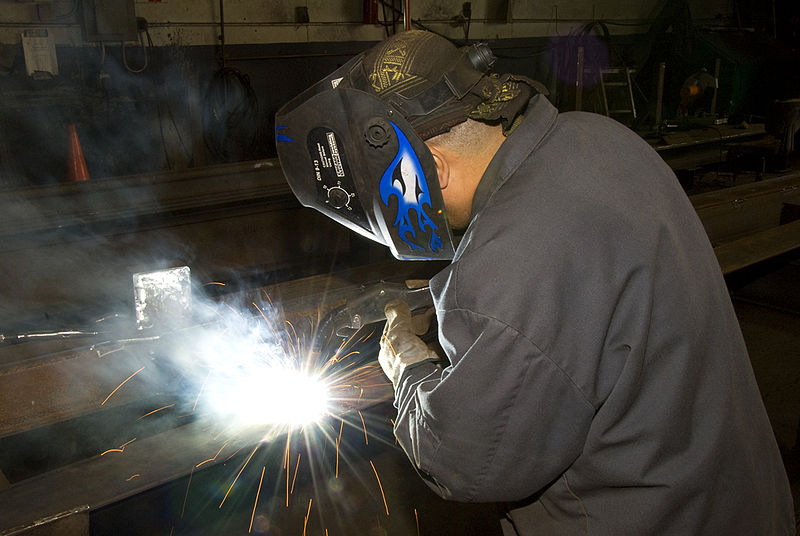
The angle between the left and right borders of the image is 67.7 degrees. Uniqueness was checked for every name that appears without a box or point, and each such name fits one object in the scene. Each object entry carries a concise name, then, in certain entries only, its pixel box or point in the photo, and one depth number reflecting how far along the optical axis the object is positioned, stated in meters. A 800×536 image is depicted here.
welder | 0.85
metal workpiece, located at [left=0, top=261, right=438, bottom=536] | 1.28
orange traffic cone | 4.38
